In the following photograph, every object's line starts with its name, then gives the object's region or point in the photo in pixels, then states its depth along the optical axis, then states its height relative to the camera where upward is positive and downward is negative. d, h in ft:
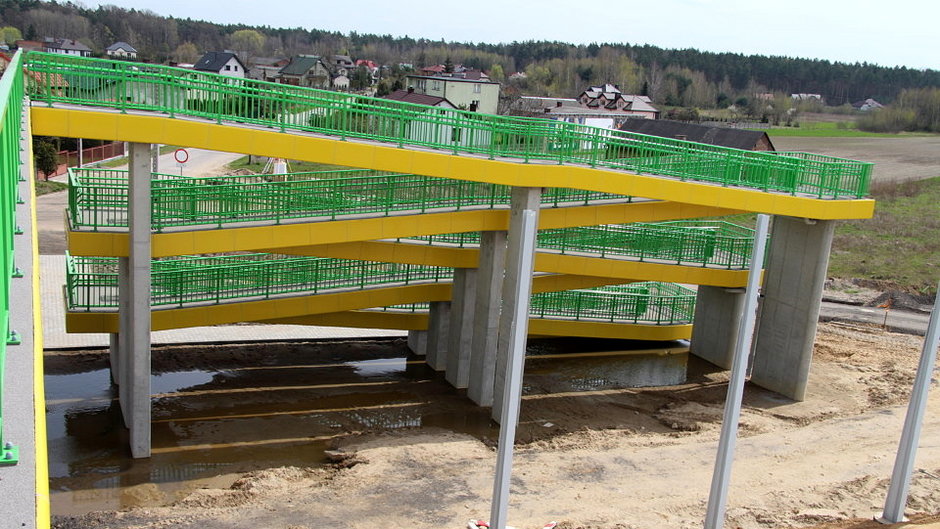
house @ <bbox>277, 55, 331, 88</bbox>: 338.34 -4.69
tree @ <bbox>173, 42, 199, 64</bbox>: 400.67 -1.15
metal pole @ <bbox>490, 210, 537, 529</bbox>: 31.30 -10.99
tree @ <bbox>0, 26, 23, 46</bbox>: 351.19 +0.54
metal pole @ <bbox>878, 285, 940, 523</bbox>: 40.60 -14.66
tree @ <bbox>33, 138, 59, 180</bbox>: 121.39 -16.32
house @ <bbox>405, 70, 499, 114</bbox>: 245.04 -4.70
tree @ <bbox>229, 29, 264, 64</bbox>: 524.73 +8.93
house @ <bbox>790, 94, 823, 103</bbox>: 478.84 +3.20
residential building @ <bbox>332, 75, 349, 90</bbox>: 345.31 -7.26
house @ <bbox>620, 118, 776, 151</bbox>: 180.34 -8.68
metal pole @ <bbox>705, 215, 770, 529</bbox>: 35.83 -12.03
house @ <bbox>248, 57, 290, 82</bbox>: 358.23 -4.47
